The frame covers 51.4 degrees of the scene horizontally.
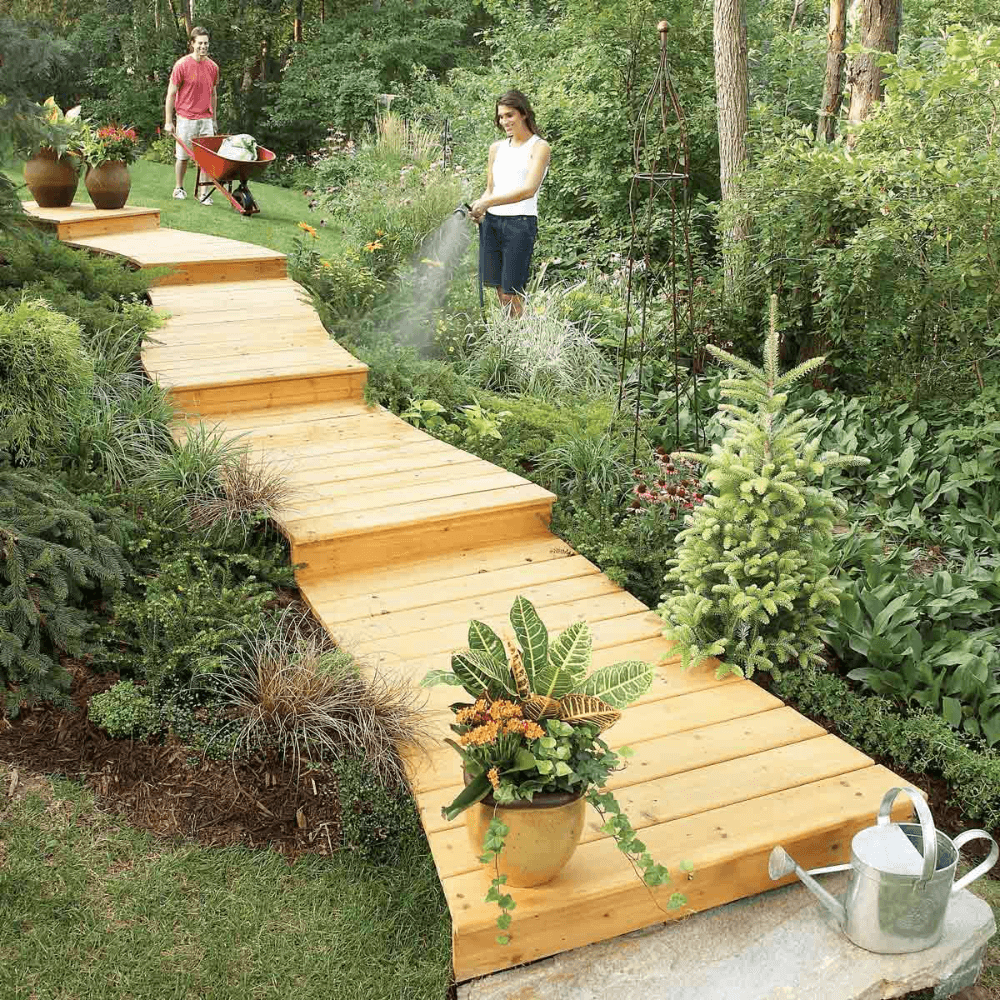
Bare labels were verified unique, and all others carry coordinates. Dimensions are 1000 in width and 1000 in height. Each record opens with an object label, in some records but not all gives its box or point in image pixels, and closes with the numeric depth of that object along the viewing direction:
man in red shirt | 9.16
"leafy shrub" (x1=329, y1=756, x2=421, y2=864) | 2.91
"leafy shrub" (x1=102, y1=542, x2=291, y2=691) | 3.36
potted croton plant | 2.32
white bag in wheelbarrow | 8.95
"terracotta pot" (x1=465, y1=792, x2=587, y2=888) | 2.36
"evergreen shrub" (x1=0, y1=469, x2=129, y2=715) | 3.21
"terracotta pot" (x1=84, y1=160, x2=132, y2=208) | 8.02
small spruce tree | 3.31
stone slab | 2.44
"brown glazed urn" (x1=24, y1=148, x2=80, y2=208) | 8.05
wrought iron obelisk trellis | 4.40
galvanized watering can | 2.42
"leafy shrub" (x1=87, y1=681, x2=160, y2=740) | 3.17
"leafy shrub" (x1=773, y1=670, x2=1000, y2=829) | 3.17
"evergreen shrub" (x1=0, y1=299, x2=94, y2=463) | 3.79
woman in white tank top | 5.93
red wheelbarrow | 8.98
